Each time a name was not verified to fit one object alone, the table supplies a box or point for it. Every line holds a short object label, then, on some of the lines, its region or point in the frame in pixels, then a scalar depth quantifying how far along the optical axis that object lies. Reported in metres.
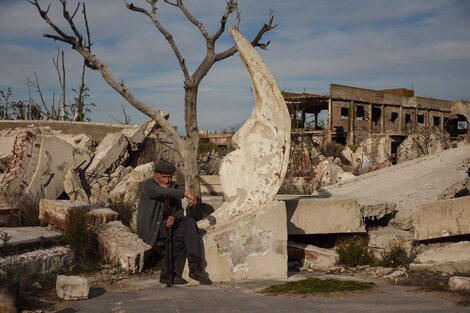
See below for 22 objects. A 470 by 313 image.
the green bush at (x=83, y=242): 7.91
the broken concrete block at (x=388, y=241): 8.73
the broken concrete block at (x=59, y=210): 8.78
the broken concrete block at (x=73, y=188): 11.47
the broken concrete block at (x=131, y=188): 10.30
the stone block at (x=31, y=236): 7.91
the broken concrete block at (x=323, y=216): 8.88
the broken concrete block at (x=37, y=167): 11.10
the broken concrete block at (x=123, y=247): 7.67
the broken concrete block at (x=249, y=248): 7.50
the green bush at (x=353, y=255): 8.57
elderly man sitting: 7.23
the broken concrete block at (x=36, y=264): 6.52
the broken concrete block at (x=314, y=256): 8.55
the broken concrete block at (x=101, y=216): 8.72
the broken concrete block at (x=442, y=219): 8.05
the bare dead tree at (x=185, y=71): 10.41
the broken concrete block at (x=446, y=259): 7.61
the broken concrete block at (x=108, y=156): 12.50
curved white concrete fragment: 7.83
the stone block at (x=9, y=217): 9.62
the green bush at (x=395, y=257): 8.38
